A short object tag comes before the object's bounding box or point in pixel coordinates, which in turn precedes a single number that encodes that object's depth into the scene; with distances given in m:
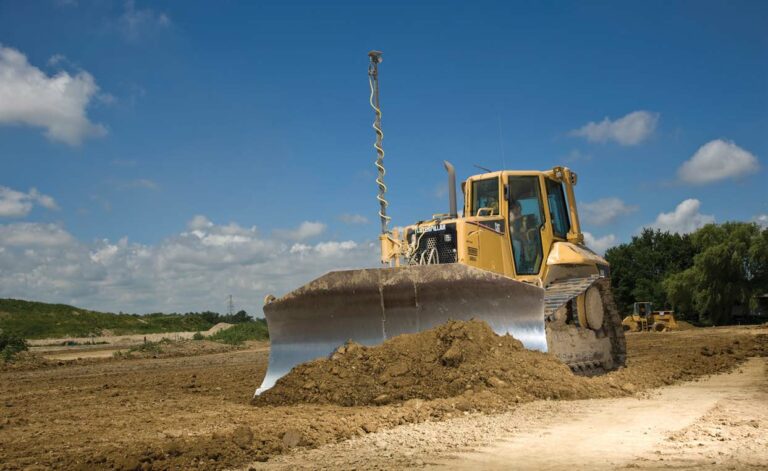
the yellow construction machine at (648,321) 33.75
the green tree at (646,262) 52.22
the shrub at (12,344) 23.22
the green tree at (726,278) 42.44
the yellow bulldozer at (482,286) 8.60
